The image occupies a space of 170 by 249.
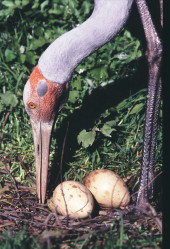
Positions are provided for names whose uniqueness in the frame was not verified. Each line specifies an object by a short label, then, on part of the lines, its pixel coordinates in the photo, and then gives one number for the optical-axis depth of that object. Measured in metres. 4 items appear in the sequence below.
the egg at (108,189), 3.71
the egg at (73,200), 3.52
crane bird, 3.88
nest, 3.33
